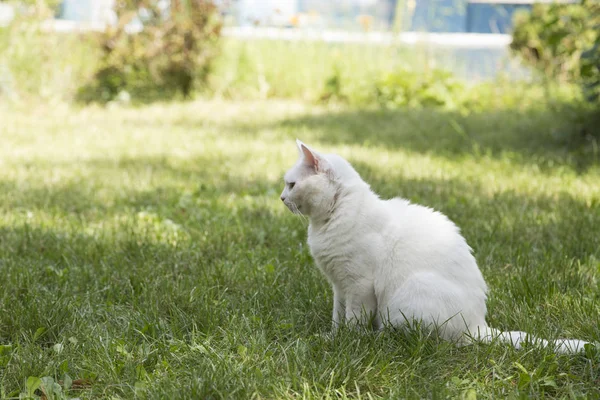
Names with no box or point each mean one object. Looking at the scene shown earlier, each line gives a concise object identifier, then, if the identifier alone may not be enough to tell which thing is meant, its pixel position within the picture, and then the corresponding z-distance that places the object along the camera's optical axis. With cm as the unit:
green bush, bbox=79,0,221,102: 922
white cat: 208
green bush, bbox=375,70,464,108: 880
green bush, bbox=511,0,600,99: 513
